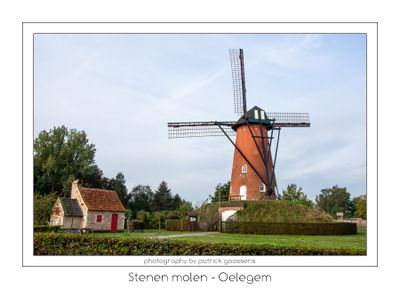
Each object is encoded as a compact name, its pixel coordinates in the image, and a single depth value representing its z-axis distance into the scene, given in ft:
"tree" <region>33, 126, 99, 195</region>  100.17
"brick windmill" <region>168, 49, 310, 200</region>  89.04
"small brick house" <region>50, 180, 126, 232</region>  78.11
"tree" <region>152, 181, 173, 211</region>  145.33
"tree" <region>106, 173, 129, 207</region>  123.65
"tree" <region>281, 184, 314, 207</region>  116.12
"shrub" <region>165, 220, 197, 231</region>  85.46
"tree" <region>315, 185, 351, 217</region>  193.45
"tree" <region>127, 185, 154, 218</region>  131.54
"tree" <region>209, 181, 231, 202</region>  134.88
